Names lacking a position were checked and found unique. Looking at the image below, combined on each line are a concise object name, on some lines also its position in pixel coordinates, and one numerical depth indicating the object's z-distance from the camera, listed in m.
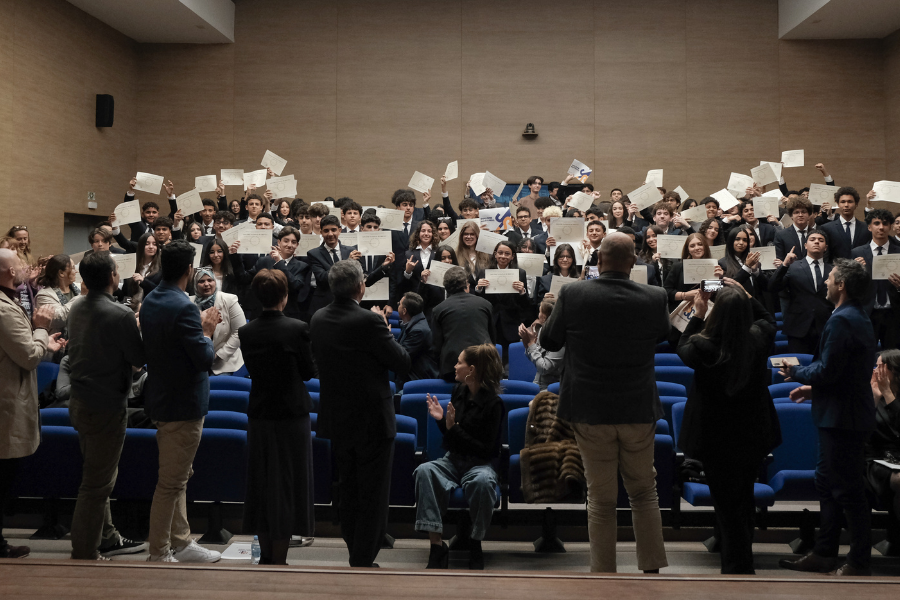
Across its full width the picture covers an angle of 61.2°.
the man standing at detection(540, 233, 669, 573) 2.92
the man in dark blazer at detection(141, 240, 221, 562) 3.23
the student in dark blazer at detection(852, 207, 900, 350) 5.91
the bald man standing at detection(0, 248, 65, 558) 3.31
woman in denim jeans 3.48
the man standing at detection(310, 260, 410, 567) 3.20
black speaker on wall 10.46
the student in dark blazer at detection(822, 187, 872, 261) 6.34
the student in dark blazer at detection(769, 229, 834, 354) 5.89
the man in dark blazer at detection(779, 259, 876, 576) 3.24
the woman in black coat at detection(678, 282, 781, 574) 3.04
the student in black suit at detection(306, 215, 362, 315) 6.32
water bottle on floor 3.51
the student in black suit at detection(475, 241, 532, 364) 6.16
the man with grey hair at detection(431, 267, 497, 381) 4.54
